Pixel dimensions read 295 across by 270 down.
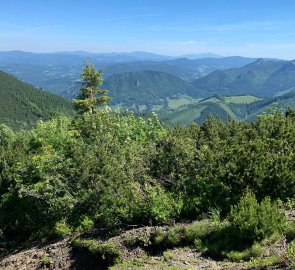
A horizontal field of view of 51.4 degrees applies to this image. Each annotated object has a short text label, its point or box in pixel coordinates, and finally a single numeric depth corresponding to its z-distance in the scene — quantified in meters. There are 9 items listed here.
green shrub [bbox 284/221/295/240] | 10.16
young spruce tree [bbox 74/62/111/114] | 37.98
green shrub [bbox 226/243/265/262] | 9.72
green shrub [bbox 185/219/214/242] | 11.45
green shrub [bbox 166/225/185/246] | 11.71
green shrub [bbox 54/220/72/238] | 15.00
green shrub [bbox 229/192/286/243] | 10.33
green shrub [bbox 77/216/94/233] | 14.56
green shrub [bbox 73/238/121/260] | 11.74
